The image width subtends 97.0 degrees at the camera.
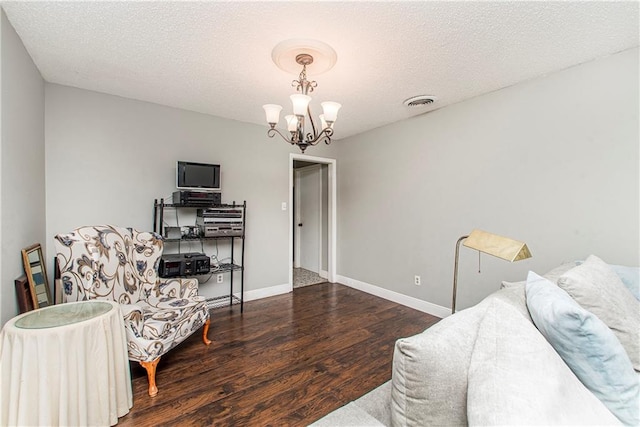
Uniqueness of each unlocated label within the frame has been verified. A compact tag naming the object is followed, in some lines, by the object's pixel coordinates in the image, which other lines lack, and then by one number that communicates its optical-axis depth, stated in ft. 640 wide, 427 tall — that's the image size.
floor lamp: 4.61
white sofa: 2.30
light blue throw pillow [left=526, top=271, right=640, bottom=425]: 3.12
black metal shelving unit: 10.00
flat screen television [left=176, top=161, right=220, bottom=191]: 10.02
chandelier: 6.16
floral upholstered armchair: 6.25
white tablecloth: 4.47
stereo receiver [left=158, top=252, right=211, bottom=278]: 9.23
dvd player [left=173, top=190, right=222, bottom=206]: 9.73
